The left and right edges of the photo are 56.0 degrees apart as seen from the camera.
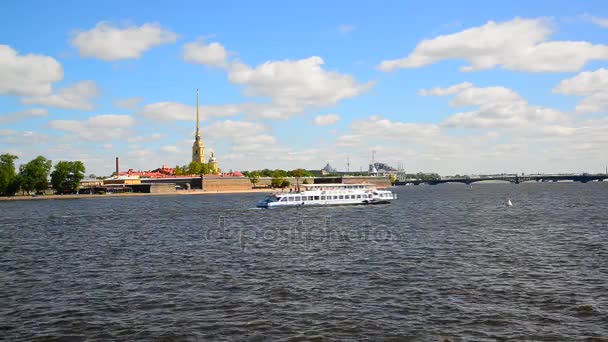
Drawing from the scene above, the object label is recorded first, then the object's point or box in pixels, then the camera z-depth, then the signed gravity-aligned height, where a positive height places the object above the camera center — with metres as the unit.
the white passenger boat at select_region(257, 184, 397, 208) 96.00 -2.19
